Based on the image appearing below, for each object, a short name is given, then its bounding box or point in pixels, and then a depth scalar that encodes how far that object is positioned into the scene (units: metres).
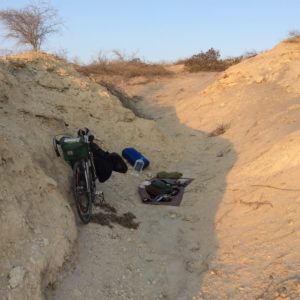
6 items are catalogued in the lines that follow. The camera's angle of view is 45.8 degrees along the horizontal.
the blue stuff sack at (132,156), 5.97
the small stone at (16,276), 2.70
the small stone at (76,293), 3.05
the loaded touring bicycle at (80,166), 3.99
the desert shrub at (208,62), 13.36
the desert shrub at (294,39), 10.11
